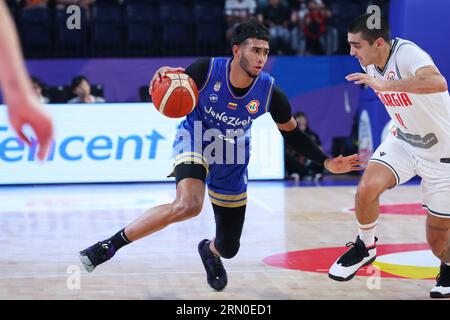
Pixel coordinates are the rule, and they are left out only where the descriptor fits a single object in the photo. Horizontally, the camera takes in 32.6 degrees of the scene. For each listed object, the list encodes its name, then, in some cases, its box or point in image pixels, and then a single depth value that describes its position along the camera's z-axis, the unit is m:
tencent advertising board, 12.31
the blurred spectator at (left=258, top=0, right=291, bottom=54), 14.38
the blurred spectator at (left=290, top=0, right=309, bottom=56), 14.45
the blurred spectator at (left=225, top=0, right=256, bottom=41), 14.30
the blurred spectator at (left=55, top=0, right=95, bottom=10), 12.69
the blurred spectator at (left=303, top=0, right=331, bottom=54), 14.23
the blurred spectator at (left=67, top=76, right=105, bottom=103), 12.18
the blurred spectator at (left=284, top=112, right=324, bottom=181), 12.94
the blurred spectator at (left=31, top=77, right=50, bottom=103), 11.83
